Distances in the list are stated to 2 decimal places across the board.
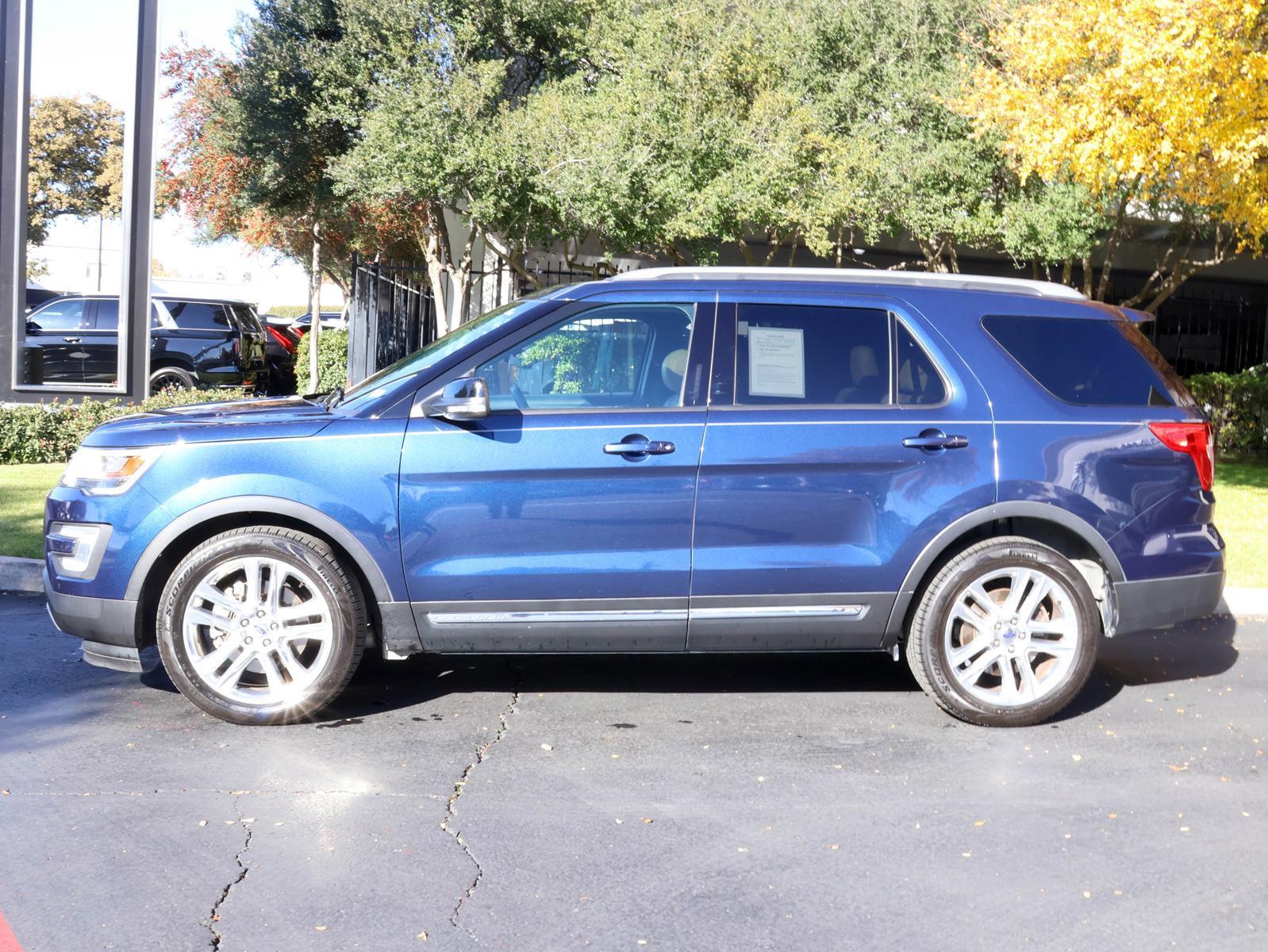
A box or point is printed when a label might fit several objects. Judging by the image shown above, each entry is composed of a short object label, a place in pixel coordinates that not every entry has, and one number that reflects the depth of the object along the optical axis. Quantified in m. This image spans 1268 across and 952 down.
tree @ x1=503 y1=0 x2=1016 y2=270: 13.05
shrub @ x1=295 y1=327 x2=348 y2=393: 21.97
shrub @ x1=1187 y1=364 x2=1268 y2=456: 17.50
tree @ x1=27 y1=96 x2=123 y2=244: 39.03
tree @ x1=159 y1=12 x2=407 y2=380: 14.70
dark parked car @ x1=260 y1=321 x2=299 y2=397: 25.91
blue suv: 5.21
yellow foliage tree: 9.90
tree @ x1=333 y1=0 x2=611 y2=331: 13.16
